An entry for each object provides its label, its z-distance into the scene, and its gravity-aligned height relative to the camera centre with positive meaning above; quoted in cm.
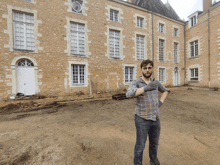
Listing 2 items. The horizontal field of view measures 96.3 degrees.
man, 161 -55
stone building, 789 +392
